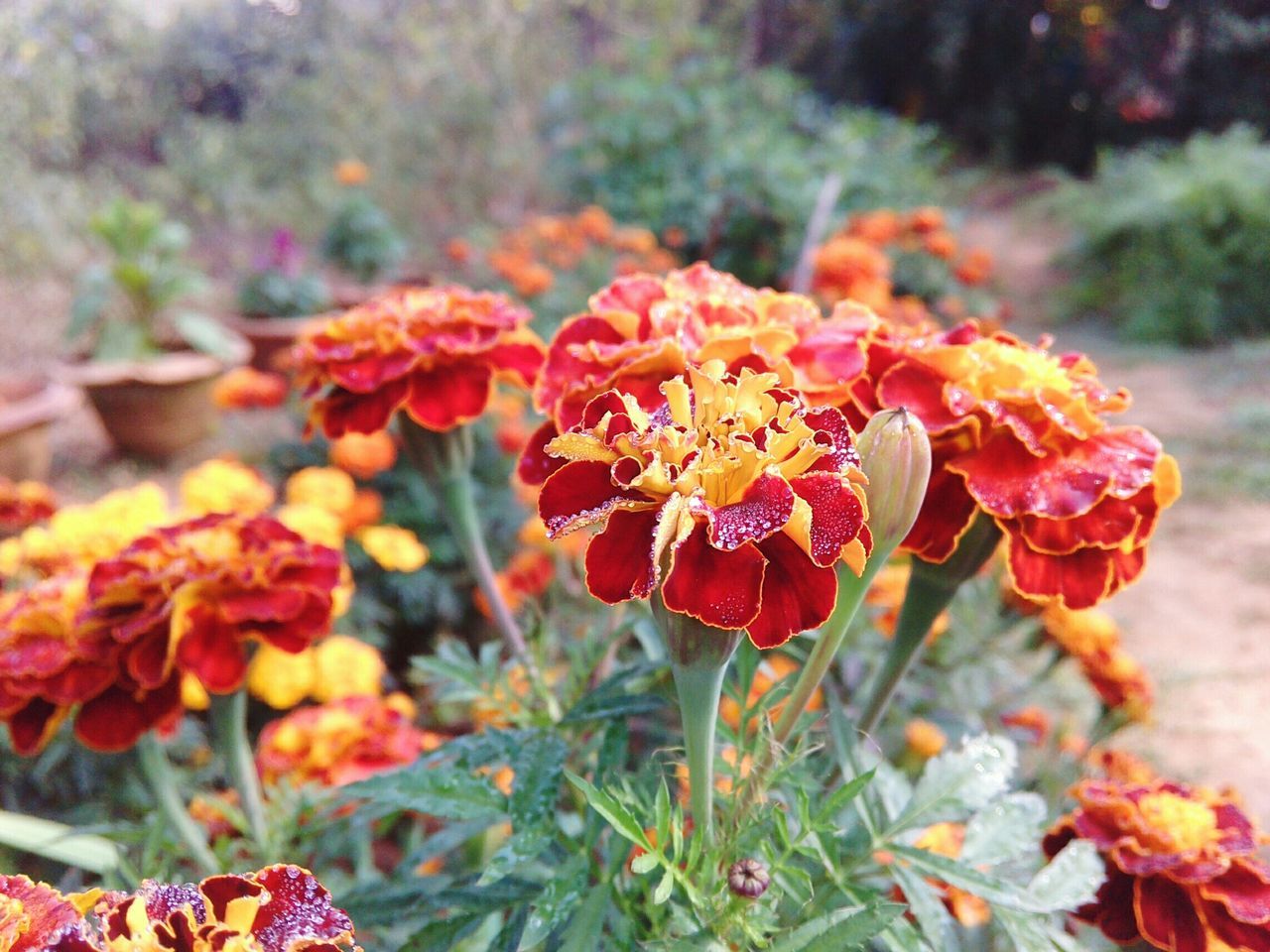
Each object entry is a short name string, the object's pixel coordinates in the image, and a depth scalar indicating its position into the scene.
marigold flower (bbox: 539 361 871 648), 0.15
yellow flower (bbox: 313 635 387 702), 0.38
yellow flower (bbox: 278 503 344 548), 0.42
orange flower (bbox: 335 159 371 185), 1.13
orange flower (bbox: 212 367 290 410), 0.66
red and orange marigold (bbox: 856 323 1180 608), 0.18
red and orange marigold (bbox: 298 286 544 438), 0.24
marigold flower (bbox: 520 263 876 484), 0.19
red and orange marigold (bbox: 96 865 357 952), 0.14
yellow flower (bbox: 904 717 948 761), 0.31
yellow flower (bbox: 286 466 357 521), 0.50
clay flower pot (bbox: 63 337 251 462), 0.94
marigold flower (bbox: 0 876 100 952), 0.14
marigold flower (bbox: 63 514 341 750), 0.22
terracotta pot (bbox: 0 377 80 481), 0.79
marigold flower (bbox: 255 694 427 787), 0.30
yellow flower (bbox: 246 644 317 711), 0.38
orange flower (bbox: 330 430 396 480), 0.54
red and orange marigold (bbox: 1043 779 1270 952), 0.20
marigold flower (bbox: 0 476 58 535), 0.45
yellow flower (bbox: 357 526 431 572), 0.48
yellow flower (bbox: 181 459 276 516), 0.45
